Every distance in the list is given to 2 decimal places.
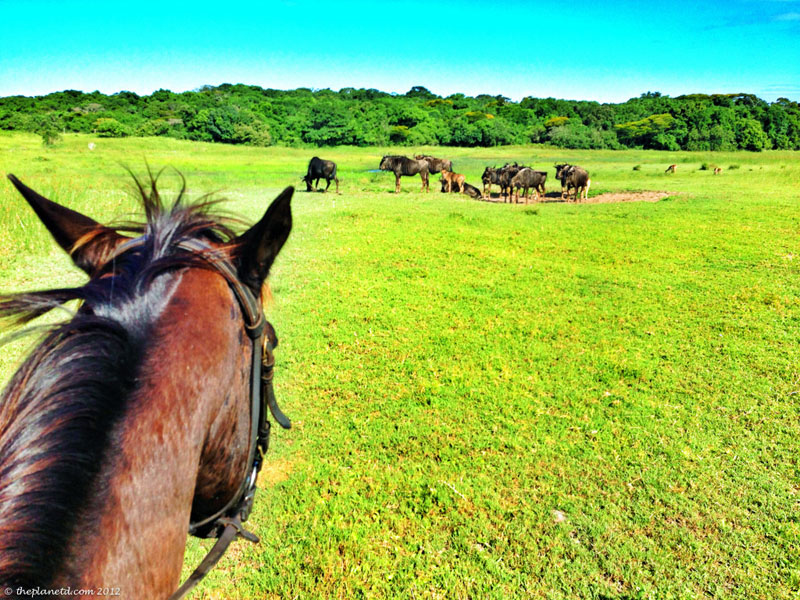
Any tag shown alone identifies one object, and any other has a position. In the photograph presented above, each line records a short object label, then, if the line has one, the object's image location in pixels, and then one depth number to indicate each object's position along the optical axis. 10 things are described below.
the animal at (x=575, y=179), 22.91
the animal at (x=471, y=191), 25.89
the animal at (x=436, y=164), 29.38
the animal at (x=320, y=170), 24.83
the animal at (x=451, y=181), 26.40
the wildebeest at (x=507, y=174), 23.88
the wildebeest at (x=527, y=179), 22.80
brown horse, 0.97
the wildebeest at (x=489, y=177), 25.91
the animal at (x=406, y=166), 27.12
